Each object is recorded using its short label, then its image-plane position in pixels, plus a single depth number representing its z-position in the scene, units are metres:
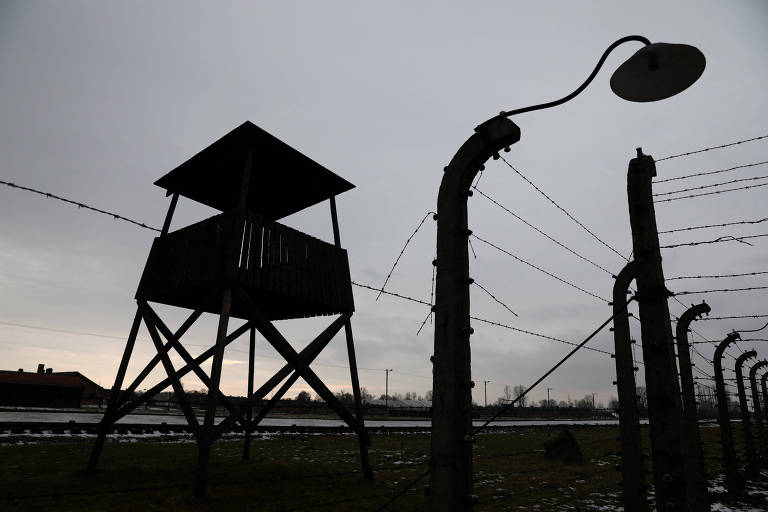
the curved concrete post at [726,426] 8.22
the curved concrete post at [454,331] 3.24
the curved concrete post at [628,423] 5.12
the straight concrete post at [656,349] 3.78
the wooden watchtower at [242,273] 8.34
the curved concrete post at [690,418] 4.59
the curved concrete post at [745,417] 10.24
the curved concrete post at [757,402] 11.87
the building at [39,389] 45.22
